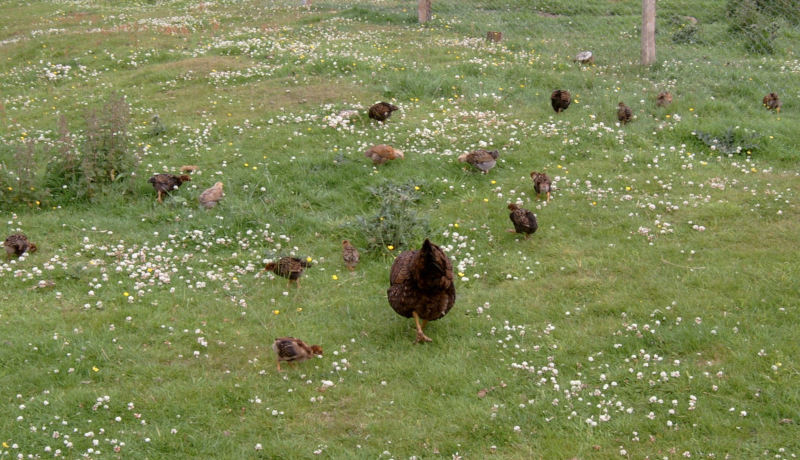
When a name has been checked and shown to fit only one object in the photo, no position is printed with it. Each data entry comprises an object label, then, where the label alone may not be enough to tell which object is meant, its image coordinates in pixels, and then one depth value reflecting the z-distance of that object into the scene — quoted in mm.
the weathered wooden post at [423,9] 19656
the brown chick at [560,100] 12523
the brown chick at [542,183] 9594
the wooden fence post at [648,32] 14370
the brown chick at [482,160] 10445
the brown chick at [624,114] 11977
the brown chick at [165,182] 10133
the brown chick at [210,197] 9781
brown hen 6289
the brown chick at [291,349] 6285
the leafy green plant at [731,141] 11055
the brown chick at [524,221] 8672
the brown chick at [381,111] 12297
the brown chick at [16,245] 8391
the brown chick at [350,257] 8375
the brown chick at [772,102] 12508
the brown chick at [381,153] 10758
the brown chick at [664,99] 12594
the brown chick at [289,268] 7797
